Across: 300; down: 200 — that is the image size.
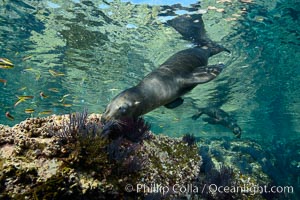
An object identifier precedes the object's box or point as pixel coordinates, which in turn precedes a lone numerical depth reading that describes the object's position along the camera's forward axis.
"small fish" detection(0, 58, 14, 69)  6.12
